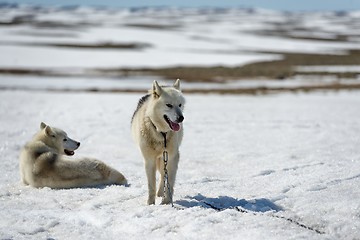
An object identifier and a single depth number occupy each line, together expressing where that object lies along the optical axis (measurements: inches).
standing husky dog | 404.8
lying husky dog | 498.9
